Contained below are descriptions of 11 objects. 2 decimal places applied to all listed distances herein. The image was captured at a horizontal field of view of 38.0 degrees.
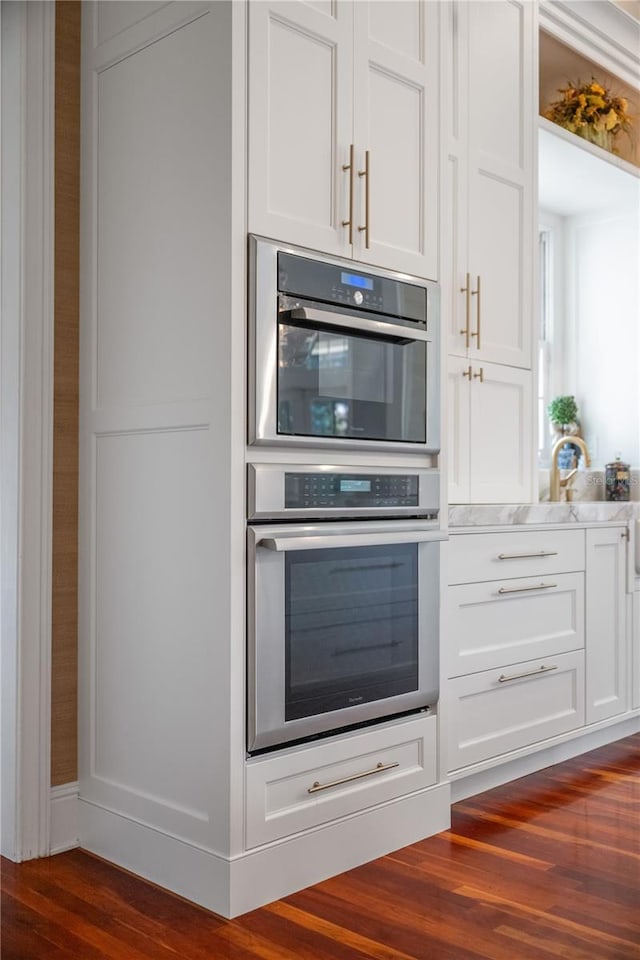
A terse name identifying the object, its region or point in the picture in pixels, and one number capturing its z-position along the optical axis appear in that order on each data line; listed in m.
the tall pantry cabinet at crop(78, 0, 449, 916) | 2.04
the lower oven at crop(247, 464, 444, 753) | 2.06
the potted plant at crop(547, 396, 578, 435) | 4.50
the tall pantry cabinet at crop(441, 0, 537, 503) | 3.26
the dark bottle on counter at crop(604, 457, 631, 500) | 4.25
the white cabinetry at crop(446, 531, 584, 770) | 2.70
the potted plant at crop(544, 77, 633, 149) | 4.05
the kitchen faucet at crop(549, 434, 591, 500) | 4.02
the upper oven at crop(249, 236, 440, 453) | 2.07
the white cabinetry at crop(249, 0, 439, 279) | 2.11
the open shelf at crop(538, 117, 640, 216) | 3.86
